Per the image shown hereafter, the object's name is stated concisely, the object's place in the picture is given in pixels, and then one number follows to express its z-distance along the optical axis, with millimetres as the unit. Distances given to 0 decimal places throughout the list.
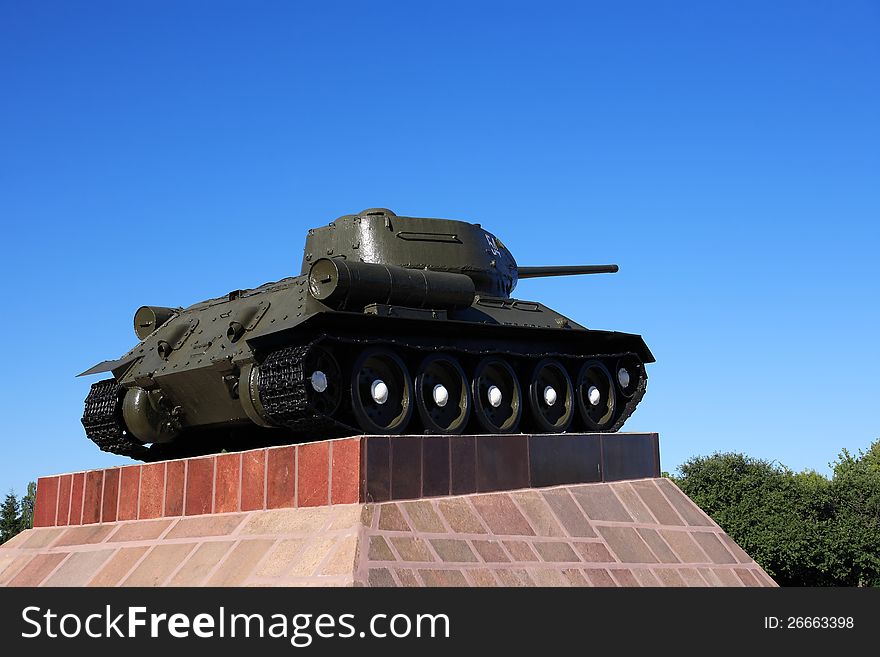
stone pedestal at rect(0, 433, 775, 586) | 11914
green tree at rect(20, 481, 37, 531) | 50062
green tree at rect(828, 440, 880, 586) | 38219
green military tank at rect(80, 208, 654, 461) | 13984
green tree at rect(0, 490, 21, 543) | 54219
